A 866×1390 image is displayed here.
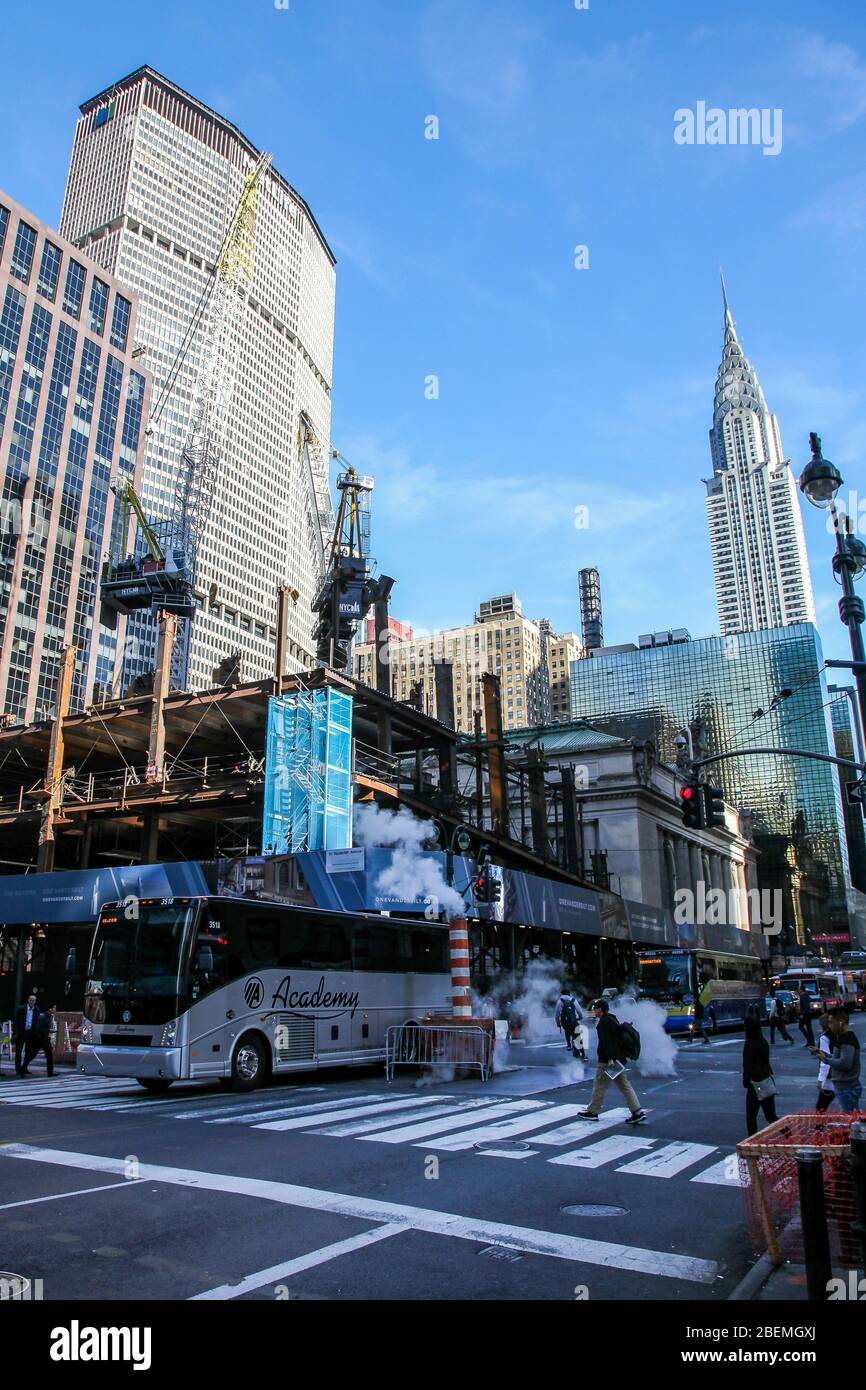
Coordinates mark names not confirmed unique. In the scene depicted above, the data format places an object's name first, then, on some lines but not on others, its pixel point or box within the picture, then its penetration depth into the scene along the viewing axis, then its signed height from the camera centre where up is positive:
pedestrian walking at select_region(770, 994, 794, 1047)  31.56 -1.66
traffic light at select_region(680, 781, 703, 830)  16.56 +2.89
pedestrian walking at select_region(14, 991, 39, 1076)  21.31 -1.14
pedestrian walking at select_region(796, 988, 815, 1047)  25.34 -1.30
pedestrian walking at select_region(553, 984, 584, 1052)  23.73 -1.10
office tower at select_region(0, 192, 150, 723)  107.50 +63.34
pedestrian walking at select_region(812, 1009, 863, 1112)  9.96 -1.00
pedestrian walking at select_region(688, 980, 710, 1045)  32.91 -1.27
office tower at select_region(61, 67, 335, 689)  166.12 +120.13
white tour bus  16.19 -0.33
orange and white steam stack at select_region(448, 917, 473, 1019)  20.78 +0.07
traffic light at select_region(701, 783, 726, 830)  16.53 +2.96
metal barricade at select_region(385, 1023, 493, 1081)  18.69 -1.50
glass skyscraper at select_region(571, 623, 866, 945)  128.25 +33.82
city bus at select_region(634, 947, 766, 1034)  34.84 -0.64
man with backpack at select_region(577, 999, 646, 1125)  12.45 -1.01
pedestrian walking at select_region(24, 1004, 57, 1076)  21.30 -1.42
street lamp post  12.44 +5.78
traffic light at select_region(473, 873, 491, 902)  18.80 +1.64
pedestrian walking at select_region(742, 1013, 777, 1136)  10.27 -1.12
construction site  34.59 +8.52
